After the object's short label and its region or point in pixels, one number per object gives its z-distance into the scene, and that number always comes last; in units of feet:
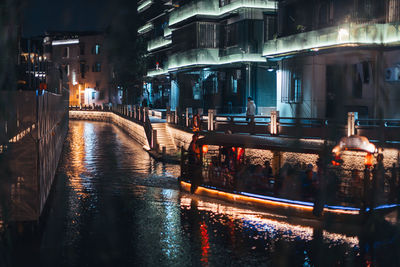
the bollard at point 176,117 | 108.58
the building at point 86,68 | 276.00
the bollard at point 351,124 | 64.59
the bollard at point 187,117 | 99.39
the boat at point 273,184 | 45.06
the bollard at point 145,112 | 119.42
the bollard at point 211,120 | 89.66
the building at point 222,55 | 123.34
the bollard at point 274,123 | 77.92
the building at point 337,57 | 85.05
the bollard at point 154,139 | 102.53
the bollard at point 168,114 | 116.06
